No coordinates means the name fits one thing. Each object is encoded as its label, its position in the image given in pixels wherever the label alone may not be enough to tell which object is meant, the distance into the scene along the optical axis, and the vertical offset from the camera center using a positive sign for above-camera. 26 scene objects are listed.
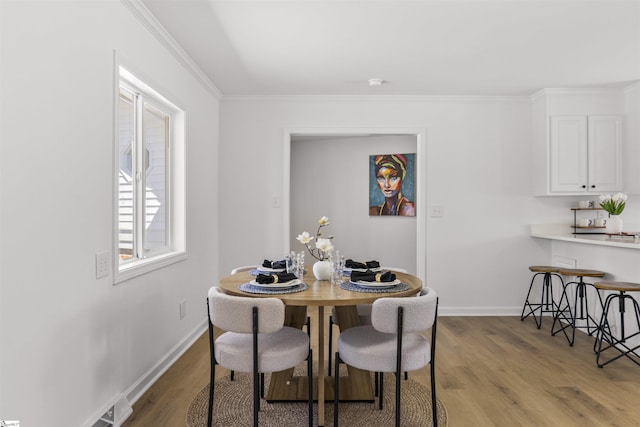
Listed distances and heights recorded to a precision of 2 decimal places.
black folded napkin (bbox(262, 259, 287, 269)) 2.55 -0.34
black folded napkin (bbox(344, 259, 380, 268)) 2.58 -0.34
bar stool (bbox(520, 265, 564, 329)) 3.78 -0.89
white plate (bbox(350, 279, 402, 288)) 2.11 -0.38
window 2.48 +0.25
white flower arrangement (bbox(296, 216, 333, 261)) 2.26 -0.18
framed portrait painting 5.44 +0.41
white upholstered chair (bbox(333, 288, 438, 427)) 1.82 -0.68
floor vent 2.02 -1.08
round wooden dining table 1.98 -0.66
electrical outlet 3.16 -0.78
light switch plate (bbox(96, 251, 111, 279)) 1.98 -0.27
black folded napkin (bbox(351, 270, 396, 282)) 2.17 -0.36
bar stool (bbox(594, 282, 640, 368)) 2.80 -0.75
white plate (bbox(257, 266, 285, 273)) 2.48 -0.37
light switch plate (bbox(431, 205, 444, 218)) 4.28 +0.03
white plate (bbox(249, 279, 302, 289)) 2.07 -0.38
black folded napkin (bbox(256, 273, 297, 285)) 2.10 -0.35
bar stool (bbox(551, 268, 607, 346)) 3.34 -0.83
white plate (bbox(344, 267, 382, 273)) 2.53 -0.36
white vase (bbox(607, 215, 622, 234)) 3.68 -0.10
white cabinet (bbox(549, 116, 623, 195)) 3.98 +0.61
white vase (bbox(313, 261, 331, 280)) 2.35 -0.34
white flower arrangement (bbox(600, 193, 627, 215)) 3.60 +0.10
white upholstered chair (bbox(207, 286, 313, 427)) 1.81 -0.67
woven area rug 2.11 -1.13
